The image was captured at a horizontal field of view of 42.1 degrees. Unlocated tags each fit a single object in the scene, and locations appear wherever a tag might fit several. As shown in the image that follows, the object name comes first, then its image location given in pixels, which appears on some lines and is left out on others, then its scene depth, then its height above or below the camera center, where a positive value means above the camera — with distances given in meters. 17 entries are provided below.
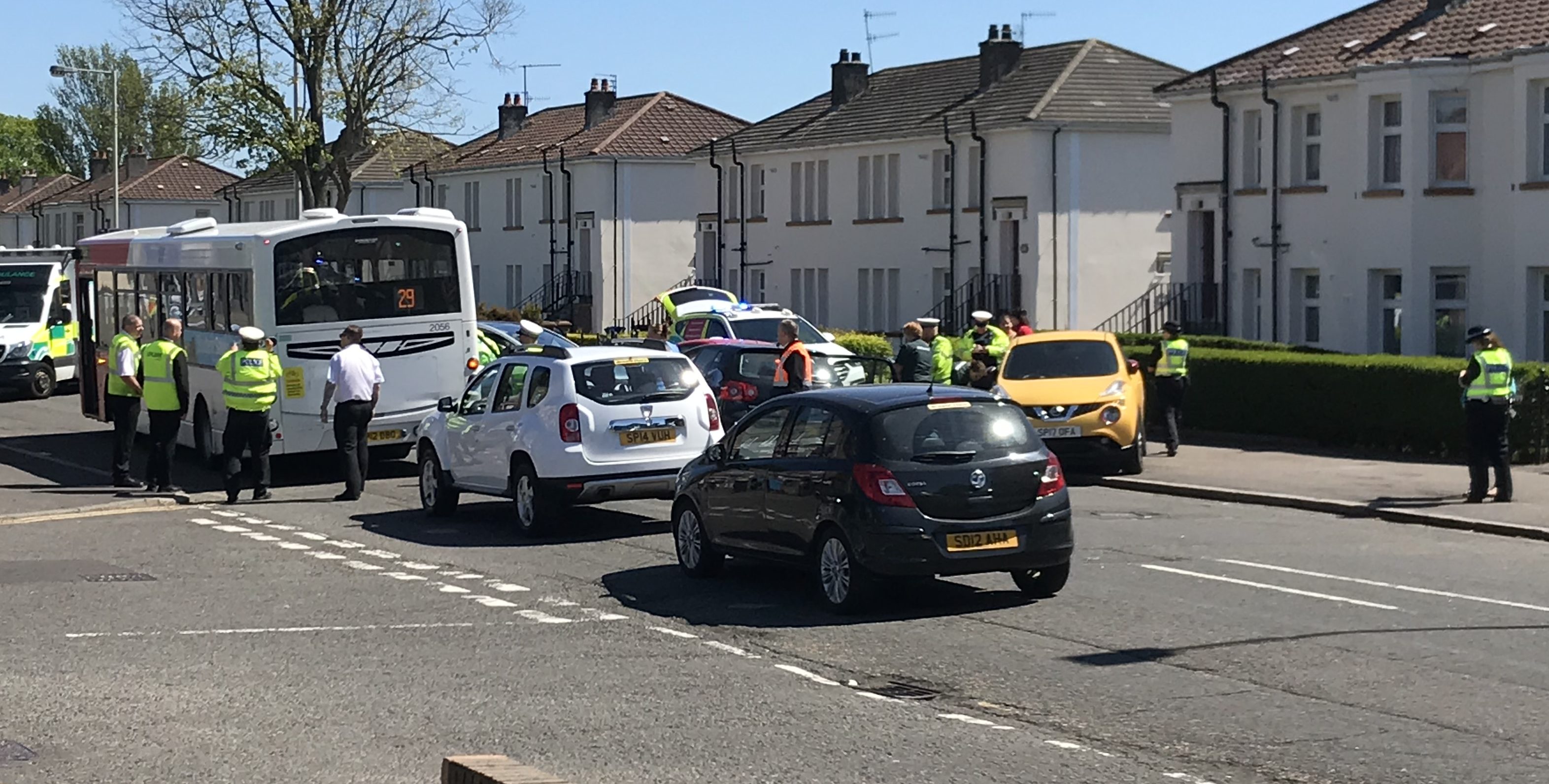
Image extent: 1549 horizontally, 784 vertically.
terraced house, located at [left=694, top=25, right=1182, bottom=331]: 46.09 +2.66
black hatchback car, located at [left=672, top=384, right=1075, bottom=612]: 12.46 -1.23
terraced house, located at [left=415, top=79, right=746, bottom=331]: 65.12 +3.13
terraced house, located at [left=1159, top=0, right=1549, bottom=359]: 30.94 +1.92
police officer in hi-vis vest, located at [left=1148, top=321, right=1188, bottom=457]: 24.25 -0.98
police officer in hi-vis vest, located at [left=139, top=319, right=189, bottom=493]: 20.98 -0.91
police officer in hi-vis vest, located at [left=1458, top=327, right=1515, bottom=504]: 18.84 -1.09
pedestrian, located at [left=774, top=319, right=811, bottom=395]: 22.12 -0.73
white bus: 21.92 -0.01
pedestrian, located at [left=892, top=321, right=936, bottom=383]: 24.02 -0.76
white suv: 16.97 -1.09
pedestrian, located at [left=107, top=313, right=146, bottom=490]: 21.48 -0.98
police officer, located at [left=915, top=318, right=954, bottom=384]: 24.06 -0.71
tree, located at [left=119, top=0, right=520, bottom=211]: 54.69 +6.17
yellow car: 22.03 -1.08
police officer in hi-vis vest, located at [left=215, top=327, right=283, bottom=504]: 19.97 -0.88
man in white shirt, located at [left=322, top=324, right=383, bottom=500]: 20.38 -0.92
